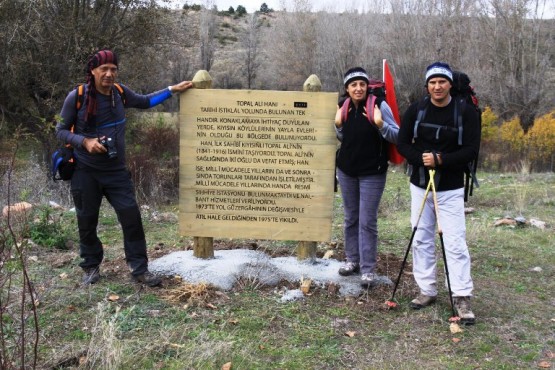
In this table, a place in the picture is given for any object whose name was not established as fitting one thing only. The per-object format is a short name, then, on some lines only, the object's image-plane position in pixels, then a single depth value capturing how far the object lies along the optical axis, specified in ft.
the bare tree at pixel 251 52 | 150.80
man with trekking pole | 13.79
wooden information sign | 16.83
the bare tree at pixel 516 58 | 95.35
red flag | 15.72
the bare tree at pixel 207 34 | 148.15
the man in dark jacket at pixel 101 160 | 14.87
